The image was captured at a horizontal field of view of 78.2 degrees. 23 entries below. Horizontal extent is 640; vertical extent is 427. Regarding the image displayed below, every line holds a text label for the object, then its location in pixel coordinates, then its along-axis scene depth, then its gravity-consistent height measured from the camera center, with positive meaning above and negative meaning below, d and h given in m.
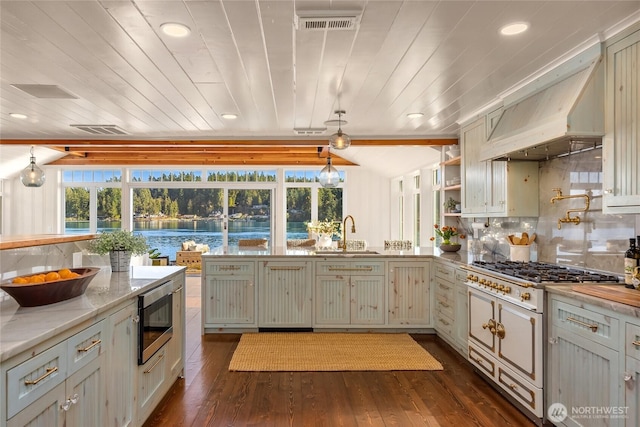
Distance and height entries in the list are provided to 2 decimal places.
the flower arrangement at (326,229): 5.91 -0.21
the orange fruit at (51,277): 1.95 -0.31
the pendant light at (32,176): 5.26 +0.52
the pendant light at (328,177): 4.62 +0.44
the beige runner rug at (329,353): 3.45 -1.32
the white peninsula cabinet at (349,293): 4.39 -0.87
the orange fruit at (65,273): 2.03 -0.31
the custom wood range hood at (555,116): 2.35 +0.67
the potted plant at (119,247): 2.79 -0.23
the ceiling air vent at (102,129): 4.71 +1.05
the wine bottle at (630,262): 2.20 -0.27
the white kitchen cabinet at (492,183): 3.46 +0.30
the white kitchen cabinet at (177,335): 2.95 -0.94
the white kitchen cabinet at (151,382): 2.35 -1.08
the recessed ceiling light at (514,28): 2.18 +1.06
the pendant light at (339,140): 3.97 +0.75
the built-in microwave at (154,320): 2.31 -0.68
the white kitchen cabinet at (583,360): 1.93 -0.78
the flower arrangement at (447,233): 4.80 -0.22
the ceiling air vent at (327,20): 2.04 +1.03
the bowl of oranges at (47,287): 1.76 -0.34
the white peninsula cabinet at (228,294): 4.36 -0.88
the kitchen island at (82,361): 1.33 -0.60
